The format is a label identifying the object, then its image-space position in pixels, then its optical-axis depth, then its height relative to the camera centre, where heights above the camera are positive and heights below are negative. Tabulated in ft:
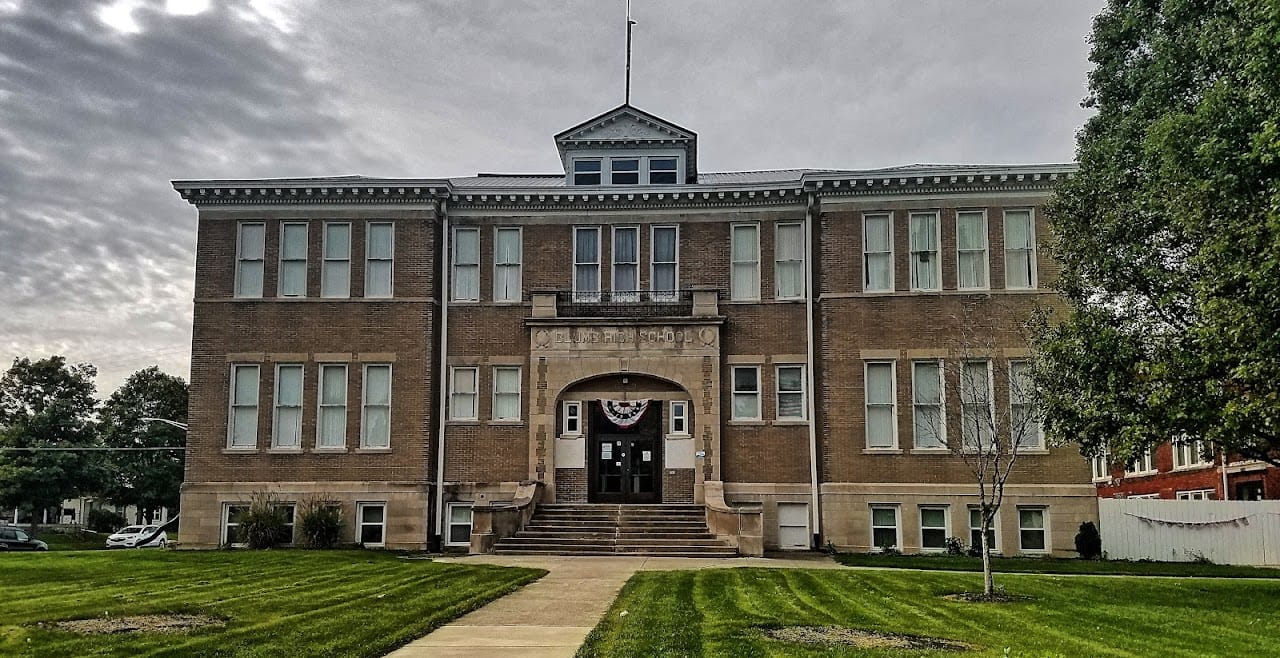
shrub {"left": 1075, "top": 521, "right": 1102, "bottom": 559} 88.94 -5.44
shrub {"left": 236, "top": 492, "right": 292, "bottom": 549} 92.53 -4.82
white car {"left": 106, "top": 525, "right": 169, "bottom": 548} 157.58 -10.30
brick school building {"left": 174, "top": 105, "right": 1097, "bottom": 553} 94.12 +10.84
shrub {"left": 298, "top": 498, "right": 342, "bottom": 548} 92.79 -4.85
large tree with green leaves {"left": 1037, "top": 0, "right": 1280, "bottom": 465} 47.91 +11.63
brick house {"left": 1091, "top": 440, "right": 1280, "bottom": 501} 115.85 -0.47
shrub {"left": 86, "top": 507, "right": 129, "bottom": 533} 229.86 -11.21
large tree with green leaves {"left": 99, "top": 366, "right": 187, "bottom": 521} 194.80 +5.09
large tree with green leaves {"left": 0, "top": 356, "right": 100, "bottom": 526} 172.04 +5.46
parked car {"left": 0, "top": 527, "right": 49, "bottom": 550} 147.13 -10.06
